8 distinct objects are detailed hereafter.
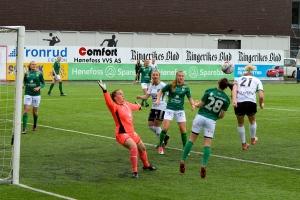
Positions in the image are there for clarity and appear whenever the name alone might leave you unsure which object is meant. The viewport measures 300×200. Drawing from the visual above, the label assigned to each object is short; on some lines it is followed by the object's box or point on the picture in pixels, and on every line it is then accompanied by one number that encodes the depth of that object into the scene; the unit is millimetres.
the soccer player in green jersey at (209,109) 13172
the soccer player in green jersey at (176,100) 15445
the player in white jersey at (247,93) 16438
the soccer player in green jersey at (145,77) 30438
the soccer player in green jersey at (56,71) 35344
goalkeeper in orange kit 13141
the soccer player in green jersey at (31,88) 20188
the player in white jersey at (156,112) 17000
